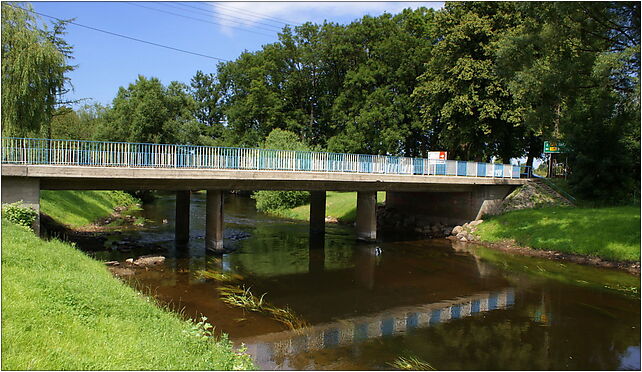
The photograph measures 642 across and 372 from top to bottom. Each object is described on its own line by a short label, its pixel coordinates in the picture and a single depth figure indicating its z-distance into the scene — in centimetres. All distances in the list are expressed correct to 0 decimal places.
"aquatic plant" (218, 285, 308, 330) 1404
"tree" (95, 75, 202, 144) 4338
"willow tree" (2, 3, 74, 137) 2161
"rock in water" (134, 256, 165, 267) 2091
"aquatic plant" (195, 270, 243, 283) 1884
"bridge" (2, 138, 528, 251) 1844
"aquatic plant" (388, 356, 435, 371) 1076
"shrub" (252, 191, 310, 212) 4538
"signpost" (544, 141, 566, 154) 3492
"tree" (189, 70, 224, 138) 7669
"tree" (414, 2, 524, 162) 3531
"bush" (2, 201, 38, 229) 1688
